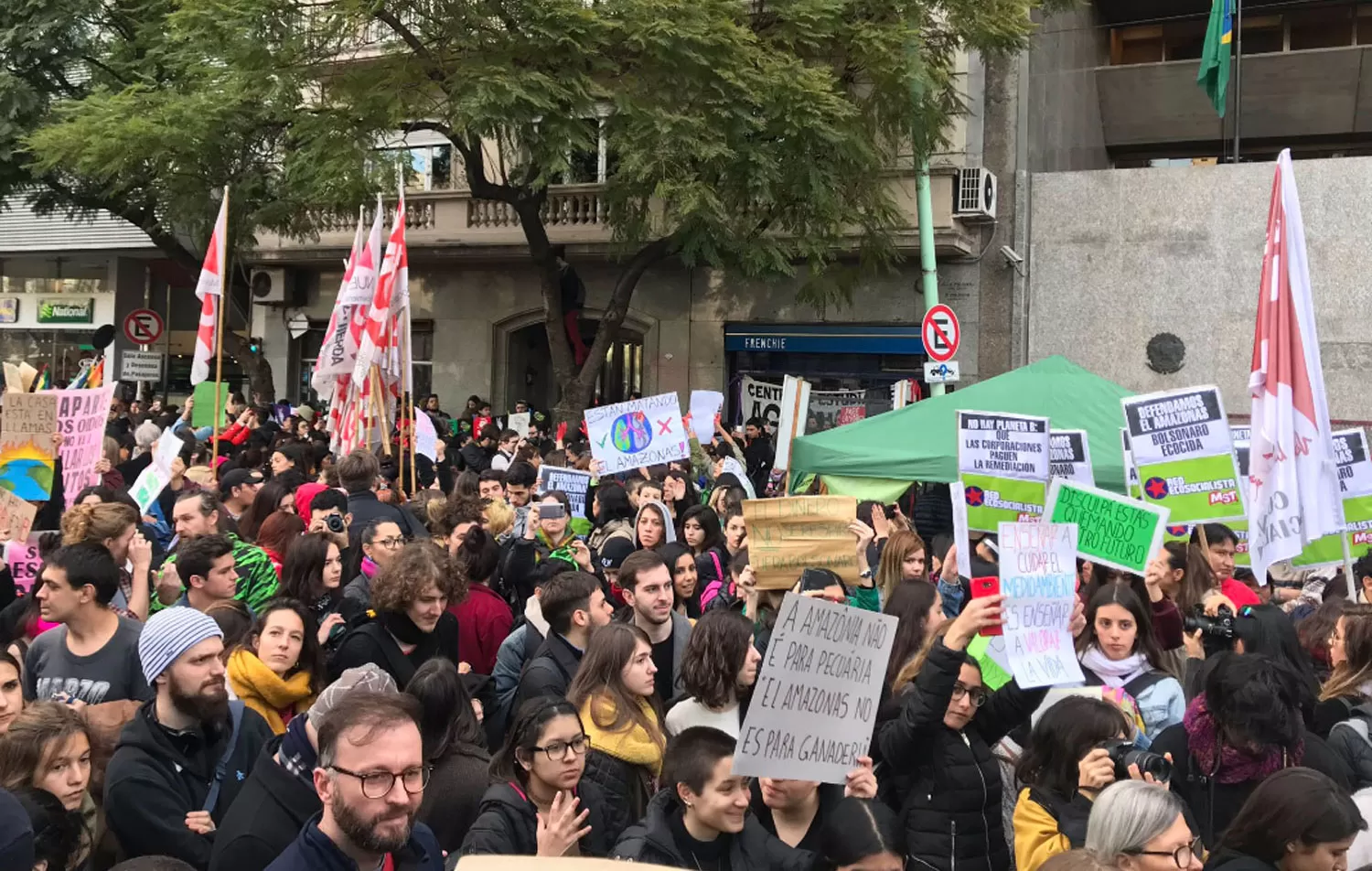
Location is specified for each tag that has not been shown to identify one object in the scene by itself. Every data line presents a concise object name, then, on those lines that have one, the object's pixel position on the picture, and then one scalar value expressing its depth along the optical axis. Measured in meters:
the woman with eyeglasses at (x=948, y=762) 3.93
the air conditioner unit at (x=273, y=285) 25.98
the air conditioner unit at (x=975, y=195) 20.23
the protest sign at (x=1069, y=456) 7.92
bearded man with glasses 2.87
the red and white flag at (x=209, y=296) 11.93
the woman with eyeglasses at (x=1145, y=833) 3.24
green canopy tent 11.78
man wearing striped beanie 3.62
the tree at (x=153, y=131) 17.95
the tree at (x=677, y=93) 16.39
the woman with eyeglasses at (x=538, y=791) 3.51
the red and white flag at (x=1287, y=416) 6.91
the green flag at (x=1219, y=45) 18.83
